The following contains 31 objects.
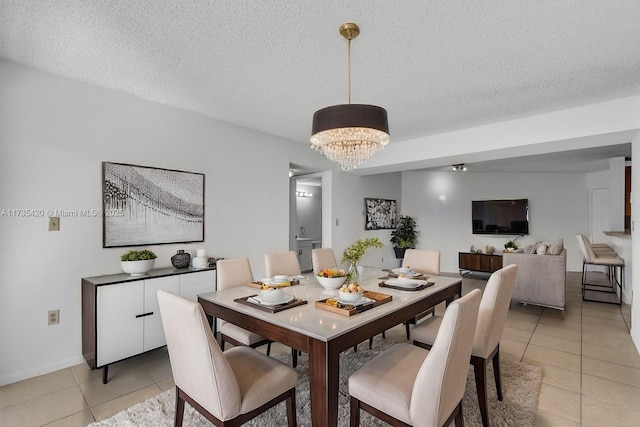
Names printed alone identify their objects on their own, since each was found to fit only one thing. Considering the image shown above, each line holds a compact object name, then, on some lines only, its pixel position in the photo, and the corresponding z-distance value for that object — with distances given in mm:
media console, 6367
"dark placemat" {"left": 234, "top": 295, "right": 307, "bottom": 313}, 1838
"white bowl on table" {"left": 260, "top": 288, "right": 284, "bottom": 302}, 1927
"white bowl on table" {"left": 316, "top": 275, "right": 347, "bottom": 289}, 2271
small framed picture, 6367
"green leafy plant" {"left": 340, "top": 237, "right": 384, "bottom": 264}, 2326
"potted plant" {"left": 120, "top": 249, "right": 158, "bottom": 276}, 2738
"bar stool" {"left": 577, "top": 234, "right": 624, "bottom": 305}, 4637
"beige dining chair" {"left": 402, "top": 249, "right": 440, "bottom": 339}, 3254
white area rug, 1939
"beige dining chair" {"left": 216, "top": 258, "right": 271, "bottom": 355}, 2330
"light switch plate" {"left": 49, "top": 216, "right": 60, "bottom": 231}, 2607
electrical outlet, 2603
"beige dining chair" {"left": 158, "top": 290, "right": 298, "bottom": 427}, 1387
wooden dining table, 1487
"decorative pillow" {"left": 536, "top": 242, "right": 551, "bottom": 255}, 4257
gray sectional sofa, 3973
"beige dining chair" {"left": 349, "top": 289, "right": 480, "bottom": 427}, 1306
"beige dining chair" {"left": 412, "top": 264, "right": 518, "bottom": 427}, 1882
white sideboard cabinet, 2473
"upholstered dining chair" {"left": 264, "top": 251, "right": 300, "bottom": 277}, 3034
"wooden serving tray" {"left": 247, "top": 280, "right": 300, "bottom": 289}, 2389
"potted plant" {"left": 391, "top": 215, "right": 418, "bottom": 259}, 7214
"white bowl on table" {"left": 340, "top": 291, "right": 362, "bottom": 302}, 1914
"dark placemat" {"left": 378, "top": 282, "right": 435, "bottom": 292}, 2318
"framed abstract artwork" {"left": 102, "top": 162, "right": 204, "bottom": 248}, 2928
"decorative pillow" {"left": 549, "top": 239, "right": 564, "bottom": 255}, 4176
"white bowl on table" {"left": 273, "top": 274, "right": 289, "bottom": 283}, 2537
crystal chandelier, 2057
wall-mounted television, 6754
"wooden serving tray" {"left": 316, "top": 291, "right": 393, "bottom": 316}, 1768
